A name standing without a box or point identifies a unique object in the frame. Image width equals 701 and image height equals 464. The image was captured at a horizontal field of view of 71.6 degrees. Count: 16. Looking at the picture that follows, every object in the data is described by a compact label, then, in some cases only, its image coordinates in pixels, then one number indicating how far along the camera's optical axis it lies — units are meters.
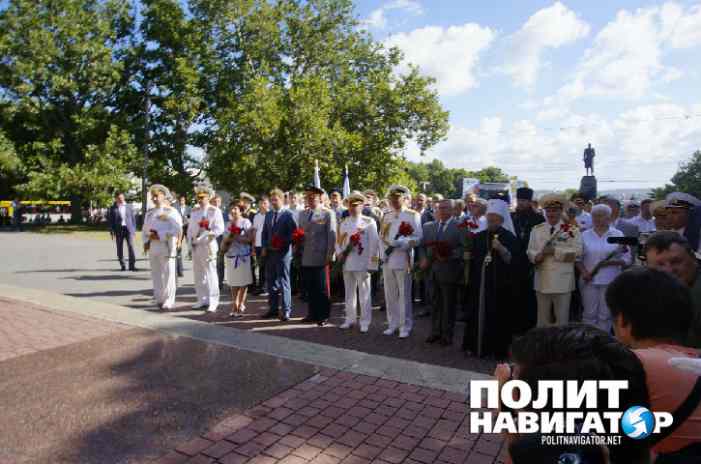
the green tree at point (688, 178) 64.12
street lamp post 30.30
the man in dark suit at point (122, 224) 13.16
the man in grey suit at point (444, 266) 6.43
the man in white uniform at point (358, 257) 7.17
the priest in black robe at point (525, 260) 6.19
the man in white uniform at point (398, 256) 6.87
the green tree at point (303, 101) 24.88
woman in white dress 7.94
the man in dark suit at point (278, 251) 7.71
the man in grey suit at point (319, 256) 7.49
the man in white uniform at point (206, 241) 8.30
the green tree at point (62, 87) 31.09
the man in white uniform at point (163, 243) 8.42
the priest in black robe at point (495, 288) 5.78
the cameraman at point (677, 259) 2.83
